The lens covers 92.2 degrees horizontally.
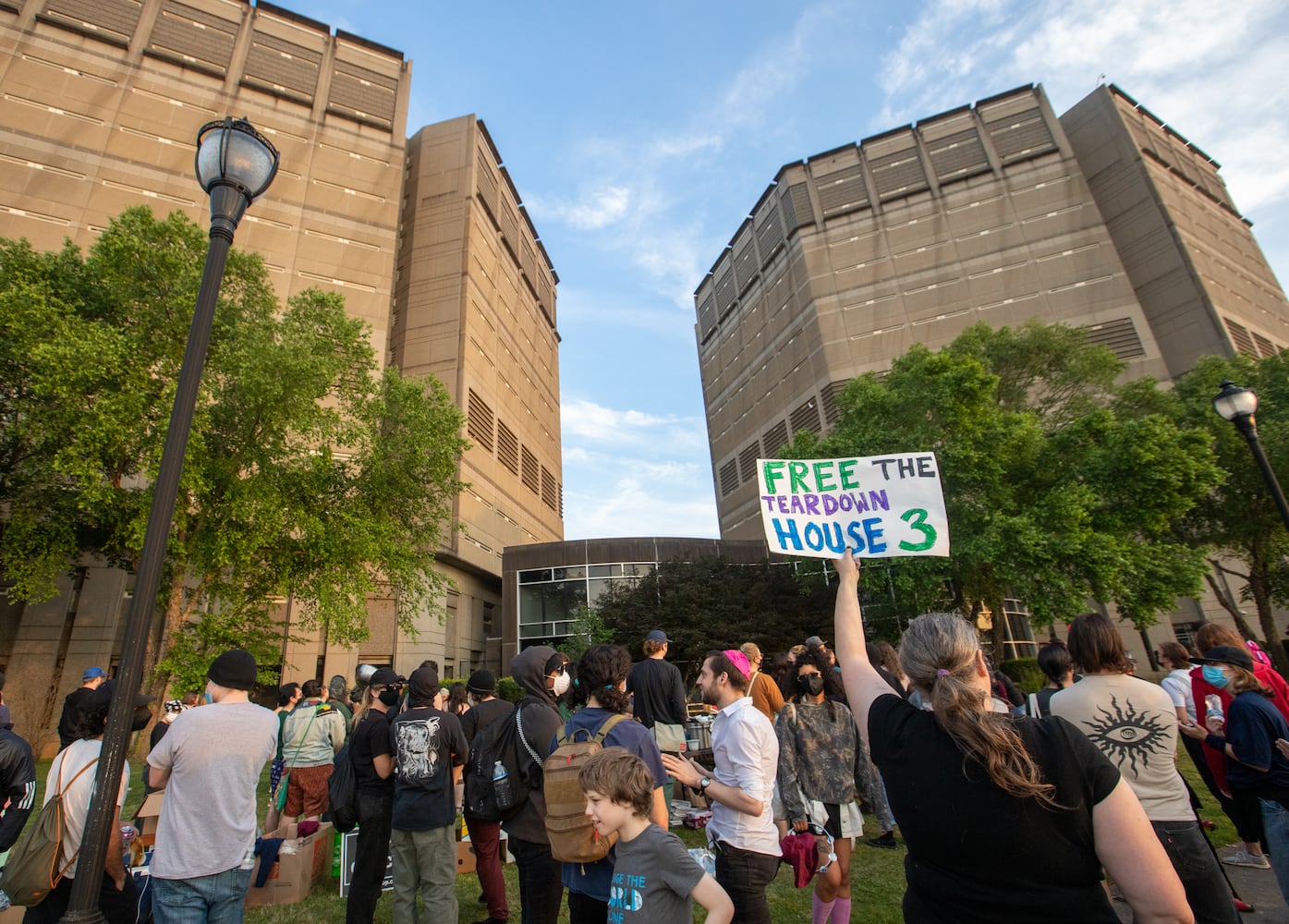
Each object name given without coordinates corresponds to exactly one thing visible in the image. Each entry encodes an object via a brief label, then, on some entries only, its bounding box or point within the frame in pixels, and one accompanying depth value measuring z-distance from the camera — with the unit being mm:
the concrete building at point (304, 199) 25125
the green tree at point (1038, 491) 18266
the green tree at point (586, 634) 25672
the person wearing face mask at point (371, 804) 4559
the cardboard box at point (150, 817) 6359
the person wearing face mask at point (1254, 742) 3953
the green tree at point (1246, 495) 23094
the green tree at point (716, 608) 24656
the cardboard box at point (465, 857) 6465
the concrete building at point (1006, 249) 35688
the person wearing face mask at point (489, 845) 4840
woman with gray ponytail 1597
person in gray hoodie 3799
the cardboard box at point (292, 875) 5762
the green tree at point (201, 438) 15164
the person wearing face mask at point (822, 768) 4508
